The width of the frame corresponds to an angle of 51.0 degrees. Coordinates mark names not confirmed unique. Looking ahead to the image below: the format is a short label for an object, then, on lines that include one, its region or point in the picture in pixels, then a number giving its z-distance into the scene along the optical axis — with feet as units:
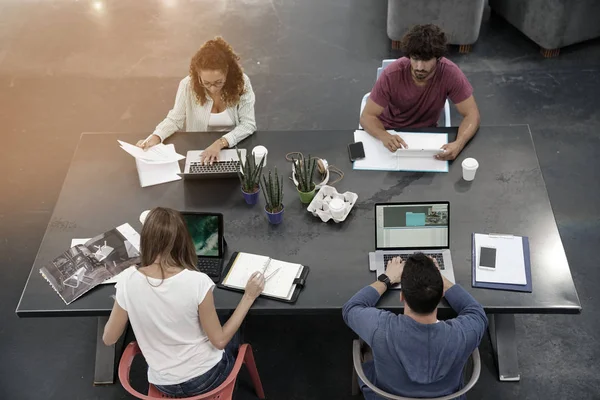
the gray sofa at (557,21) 16.53
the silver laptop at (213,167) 10.24
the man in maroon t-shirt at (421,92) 10.57
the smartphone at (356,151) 10.57
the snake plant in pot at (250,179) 9.60
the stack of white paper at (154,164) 10.39
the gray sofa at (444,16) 16.99
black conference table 8.48
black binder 8.43
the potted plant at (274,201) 9.23
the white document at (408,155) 10.36
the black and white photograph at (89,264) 8.77
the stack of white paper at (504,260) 8.45
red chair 7.79
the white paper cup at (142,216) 9.59
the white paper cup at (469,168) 9.86
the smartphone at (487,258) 8.61
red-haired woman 10.83
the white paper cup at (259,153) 10.39
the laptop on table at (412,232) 8.61
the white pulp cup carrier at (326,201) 9.42
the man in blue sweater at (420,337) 7.21
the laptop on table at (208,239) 8.84
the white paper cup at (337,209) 9.30
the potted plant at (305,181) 9.52
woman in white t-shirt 7.59
